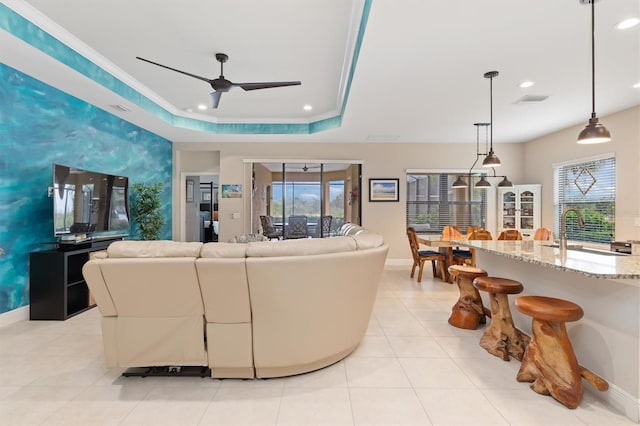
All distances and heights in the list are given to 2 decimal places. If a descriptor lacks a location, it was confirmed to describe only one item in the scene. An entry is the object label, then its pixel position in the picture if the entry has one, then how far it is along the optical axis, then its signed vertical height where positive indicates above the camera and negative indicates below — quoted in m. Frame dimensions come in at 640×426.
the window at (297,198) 7.05 +0.30
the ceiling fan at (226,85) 3.36 +1.43
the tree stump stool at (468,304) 3.17 -1.00
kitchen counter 1.78 -0.65
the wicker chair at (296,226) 7.09 -0.37
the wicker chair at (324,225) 7.19 -0.34
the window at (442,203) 6.87 +0.20
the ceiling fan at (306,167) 6.92 +1.00
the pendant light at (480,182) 4.88 +0.54
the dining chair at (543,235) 4.70 -0.36
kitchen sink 2.51 -0.35
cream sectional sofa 1.99 -0.63
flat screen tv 3.63 +0.10
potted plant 5.35 +0.02
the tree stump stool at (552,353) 1.93 -0.95
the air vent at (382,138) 6.23 +1.57
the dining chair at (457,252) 5.20 -0.75
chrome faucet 2.50 -0.22
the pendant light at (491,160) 3.80 +0.67
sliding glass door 6.96 +0.34
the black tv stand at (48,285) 3.48 -0.88
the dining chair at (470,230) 5.59 -0.35
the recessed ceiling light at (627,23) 2.42 +1.56
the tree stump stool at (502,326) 2.57 -1.02
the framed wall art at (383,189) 6.85 +0.51
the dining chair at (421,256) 5.29 -0.79
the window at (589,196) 4.73 +0.29
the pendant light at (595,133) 2.26 +0.61
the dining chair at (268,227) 6.98 -0.38
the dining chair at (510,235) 5.03 -0.40
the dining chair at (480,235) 4.89 -0.39
